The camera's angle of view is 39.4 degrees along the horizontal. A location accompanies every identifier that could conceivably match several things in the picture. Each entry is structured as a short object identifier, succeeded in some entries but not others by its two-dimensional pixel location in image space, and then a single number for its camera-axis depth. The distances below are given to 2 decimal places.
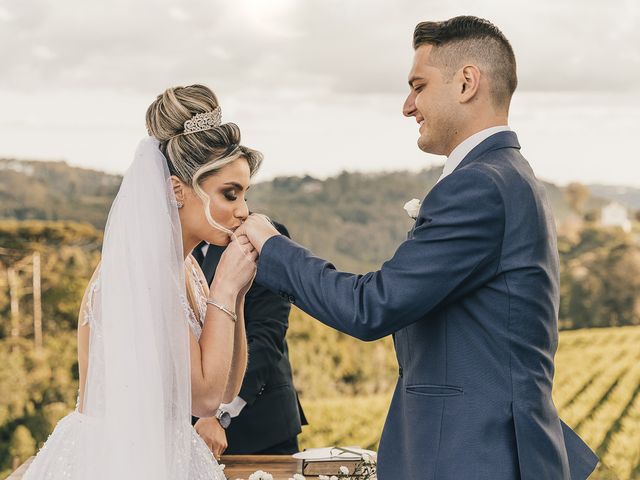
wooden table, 2.83
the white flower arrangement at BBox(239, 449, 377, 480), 2.66
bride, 2.27
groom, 1.95
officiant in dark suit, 3.26
